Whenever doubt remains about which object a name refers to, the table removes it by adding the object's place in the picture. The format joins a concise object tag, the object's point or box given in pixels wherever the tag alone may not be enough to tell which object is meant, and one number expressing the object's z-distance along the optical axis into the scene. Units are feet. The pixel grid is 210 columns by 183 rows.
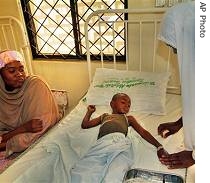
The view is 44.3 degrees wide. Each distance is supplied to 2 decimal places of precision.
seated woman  5.63
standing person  2.84
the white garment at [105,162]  3.62
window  7.37
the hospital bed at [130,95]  4.07
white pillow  5.66
